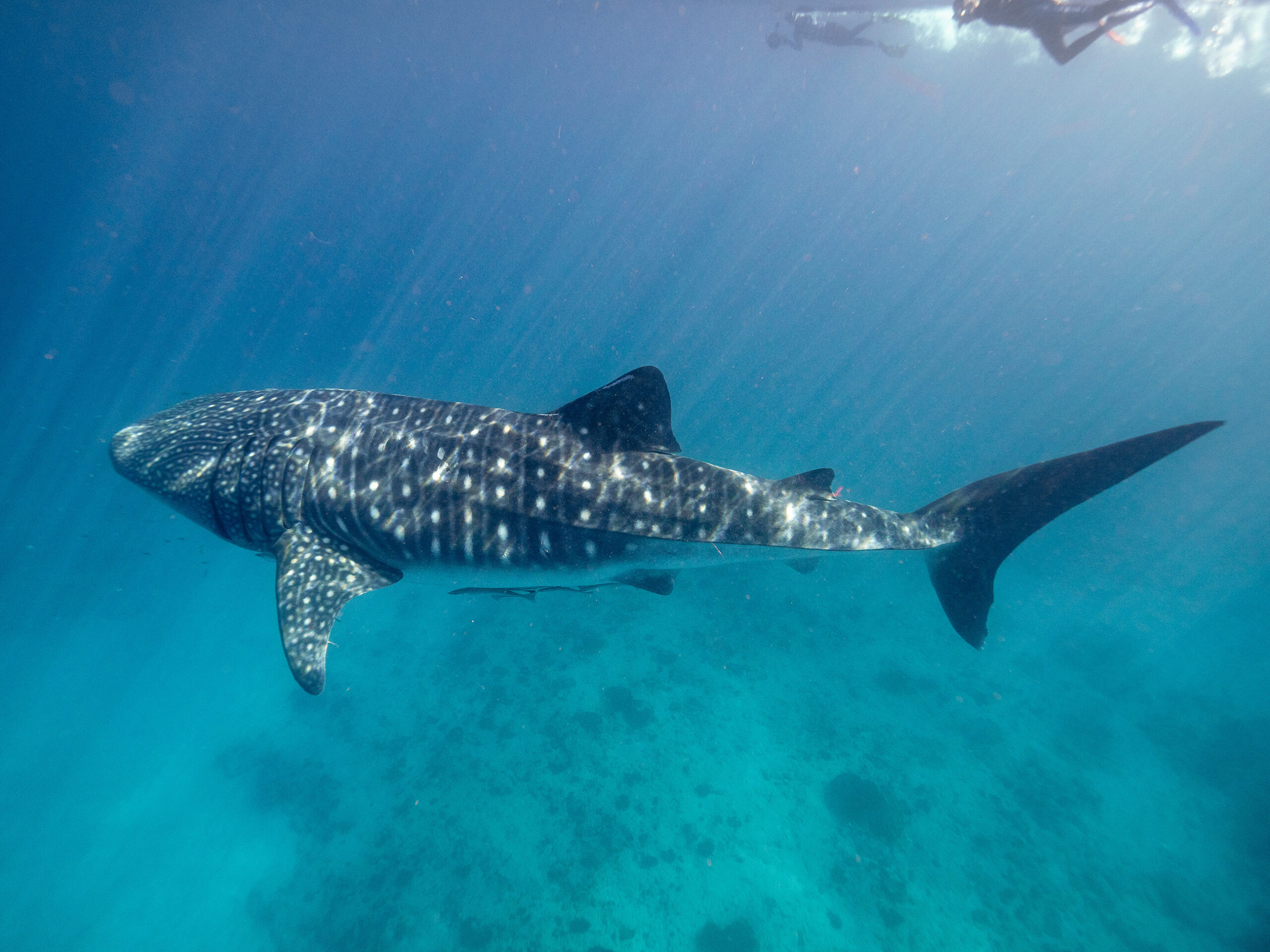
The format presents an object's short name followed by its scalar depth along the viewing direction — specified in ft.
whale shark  13.67
